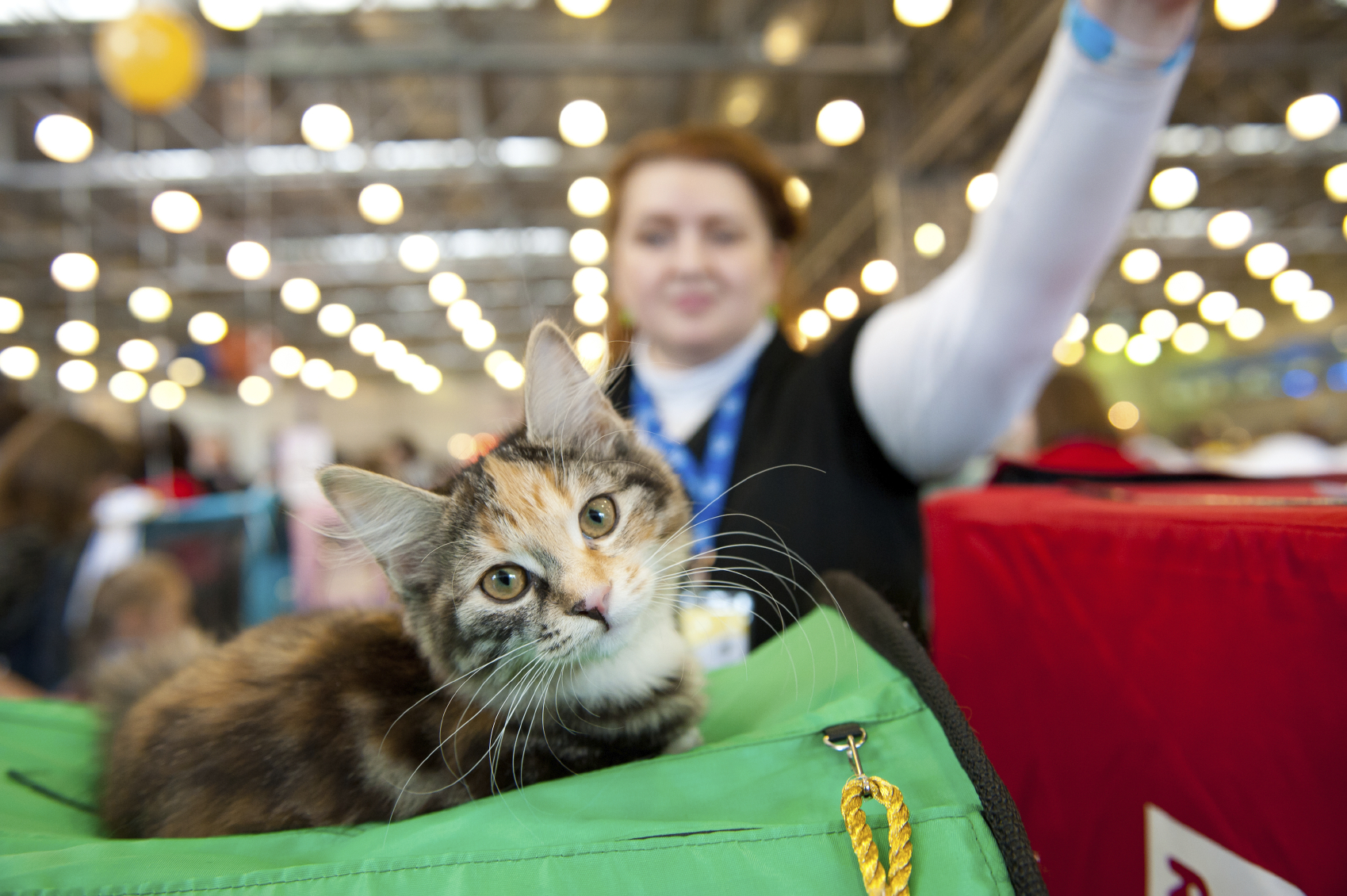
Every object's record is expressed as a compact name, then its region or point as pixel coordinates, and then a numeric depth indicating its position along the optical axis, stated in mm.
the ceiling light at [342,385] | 14742
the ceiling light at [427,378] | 13086
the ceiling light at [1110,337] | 12789
